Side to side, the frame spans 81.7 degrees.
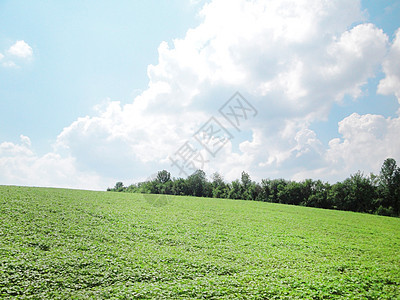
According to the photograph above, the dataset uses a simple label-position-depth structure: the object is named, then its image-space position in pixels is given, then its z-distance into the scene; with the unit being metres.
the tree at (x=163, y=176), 107.75
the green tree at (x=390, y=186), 55.43
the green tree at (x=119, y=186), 128.68
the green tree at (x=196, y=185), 85.06
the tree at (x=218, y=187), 82.28
